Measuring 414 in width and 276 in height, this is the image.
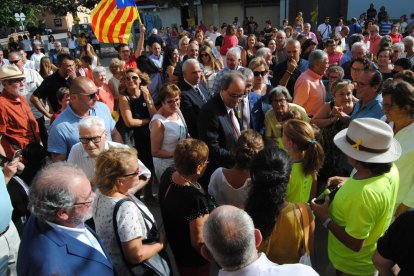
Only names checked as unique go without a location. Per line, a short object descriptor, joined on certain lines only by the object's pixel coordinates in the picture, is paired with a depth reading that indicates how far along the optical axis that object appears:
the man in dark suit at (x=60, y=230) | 1.80
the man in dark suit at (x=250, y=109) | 4.01
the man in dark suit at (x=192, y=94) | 4.27
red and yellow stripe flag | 6.54
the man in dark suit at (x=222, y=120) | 3.43
